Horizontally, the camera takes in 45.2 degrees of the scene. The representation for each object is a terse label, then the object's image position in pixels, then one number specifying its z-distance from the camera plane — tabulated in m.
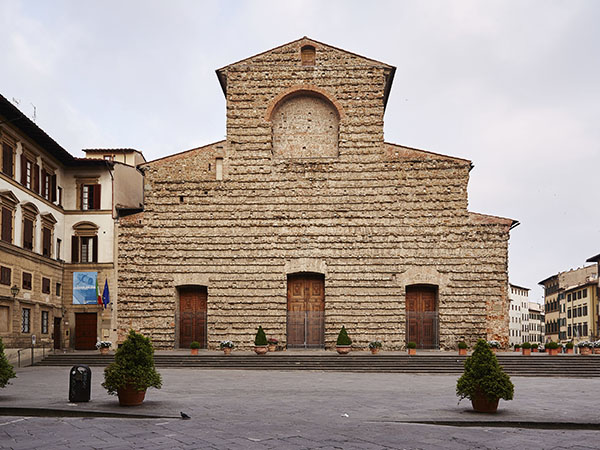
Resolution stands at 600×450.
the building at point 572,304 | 70.44
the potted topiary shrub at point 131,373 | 13.20
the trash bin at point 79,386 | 13.70
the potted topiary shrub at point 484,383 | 12.52
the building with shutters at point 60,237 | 27.05
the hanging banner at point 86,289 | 31.36
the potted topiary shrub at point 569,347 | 29.07
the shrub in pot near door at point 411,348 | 26.84
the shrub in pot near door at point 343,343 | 27.81
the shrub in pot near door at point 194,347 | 27.67
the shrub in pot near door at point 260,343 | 27.43
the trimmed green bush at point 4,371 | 14.51
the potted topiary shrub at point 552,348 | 26.83
